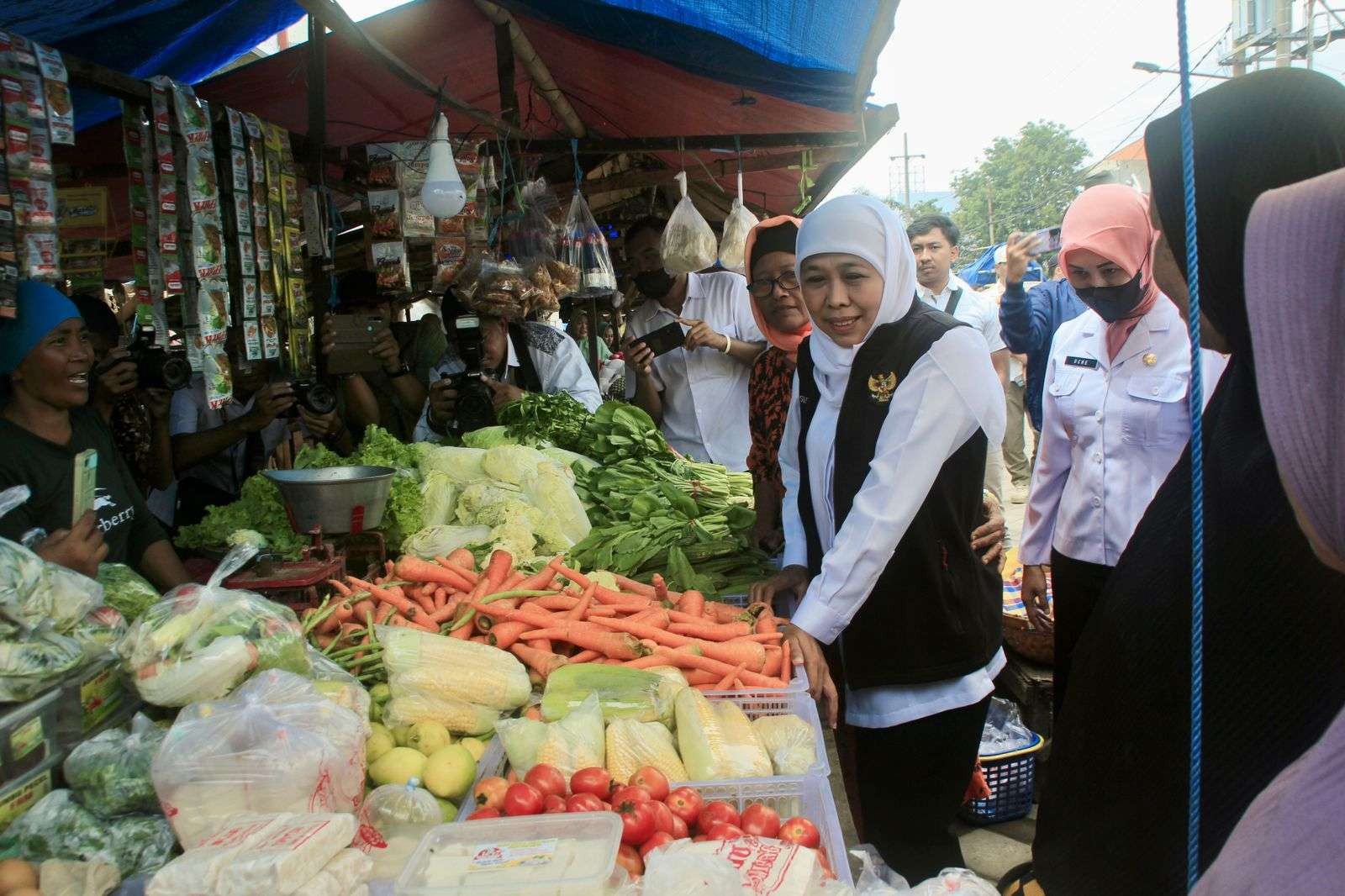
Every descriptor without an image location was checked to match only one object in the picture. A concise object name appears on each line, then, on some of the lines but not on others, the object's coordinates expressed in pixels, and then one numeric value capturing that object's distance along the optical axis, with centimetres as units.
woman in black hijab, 115
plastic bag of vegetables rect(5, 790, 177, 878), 139
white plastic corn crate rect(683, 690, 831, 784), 217
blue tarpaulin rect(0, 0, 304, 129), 308
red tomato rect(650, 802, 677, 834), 160
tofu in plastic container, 131
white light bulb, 362
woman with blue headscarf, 266
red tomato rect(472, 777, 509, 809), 171
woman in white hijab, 209
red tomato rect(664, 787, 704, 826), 167
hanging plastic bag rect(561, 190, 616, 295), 498
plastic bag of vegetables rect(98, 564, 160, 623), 206
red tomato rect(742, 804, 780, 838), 162
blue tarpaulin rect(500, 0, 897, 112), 325
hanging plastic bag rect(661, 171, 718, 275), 482
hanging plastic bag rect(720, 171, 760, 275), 510
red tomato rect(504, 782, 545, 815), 161
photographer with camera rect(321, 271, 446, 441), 448
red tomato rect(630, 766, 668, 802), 169
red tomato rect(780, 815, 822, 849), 159
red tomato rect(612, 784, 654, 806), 162
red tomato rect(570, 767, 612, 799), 170
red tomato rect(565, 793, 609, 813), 162
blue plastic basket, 339
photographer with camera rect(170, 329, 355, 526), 384
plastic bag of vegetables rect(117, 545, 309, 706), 164
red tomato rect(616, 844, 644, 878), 152
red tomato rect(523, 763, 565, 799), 170
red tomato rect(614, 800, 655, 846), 155
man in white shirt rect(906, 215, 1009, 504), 616
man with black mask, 475
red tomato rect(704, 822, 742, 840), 156
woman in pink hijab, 283
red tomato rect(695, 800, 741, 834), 164
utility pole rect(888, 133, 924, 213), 5088
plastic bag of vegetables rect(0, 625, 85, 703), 144
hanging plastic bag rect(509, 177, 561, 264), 492
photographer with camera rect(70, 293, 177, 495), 348
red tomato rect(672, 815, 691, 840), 162
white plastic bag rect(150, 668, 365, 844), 142
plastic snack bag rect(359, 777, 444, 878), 165
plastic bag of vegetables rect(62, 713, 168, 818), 147
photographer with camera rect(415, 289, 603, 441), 446
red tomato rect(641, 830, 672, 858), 153
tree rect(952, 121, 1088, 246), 4578
